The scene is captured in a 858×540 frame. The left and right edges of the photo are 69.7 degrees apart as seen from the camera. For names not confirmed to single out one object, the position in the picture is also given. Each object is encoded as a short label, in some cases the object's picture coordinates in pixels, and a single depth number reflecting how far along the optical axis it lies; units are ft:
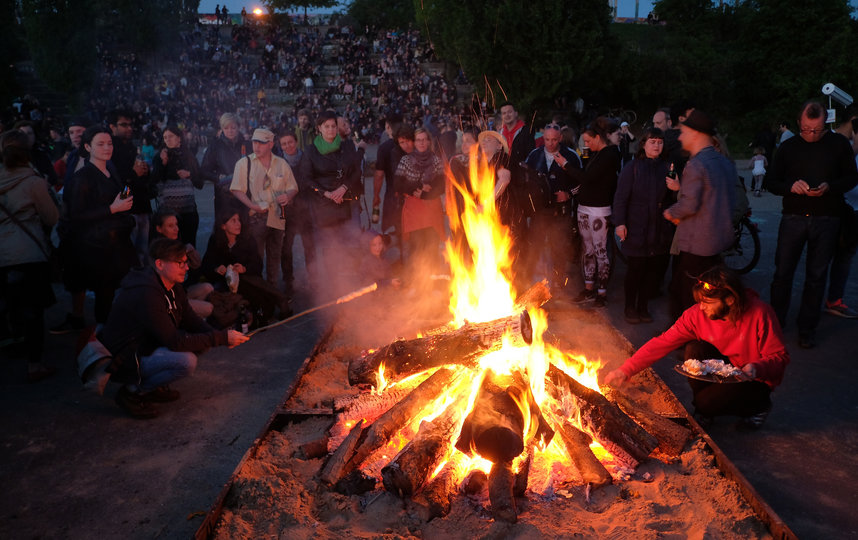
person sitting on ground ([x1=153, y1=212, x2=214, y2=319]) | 20.20
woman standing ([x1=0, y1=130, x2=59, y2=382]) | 18.38
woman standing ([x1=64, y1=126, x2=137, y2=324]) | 20.07
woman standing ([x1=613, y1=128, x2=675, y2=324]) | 21.76
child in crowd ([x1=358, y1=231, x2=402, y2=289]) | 26.57
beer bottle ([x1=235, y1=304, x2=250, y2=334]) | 21.77
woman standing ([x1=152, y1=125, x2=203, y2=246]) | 25.54
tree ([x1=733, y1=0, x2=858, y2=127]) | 103.19
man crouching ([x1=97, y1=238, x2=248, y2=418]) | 15.94
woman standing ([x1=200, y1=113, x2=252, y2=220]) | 26.78
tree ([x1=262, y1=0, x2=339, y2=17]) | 172.45
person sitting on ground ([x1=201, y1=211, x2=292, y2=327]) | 22.25
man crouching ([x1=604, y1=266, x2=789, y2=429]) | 14.07
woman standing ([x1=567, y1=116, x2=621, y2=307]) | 23.18
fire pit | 11.09
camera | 23.43
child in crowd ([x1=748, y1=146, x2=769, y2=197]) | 49.42
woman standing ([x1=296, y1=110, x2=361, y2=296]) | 26.04
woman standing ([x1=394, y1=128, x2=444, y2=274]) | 25.40
